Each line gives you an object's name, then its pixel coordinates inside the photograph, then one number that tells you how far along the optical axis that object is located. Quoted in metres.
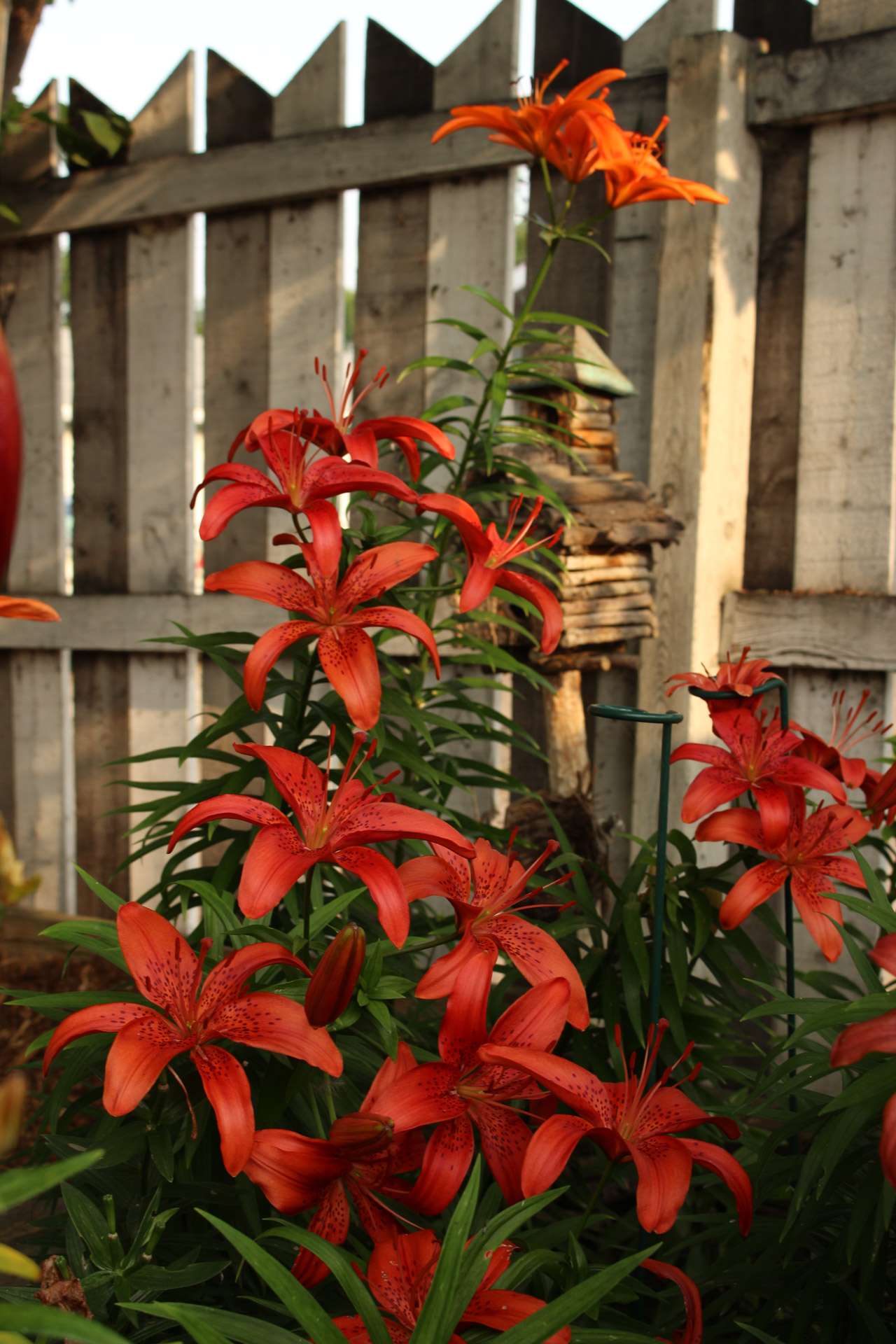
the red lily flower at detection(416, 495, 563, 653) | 0.66
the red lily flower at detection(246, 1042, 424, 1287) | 0.48
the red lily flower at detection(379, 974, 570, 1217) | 0.53
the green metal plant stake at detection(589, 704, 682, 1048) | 0.70
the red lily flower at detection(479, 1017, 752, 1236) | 0.50
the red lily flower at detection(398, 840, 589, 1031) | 0.58
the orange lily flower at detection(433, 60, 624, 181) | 0.92
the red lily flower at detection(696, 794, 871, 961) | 0.70
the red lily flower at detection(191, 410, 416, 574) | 0.63
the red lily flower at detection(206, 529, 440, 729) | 0.61
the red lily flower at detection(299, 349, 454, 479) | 0.75
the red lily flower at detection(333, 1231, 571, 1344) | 0.48
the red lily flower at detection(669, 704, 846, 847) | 0.71
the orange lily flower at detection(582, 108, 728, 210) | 0.92
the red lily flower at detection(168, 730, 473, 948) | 0.52
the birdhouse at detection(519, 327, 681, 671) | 1.36
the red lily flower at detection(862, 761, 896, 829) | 0.74
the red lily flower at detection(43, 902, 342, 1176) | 0.46
